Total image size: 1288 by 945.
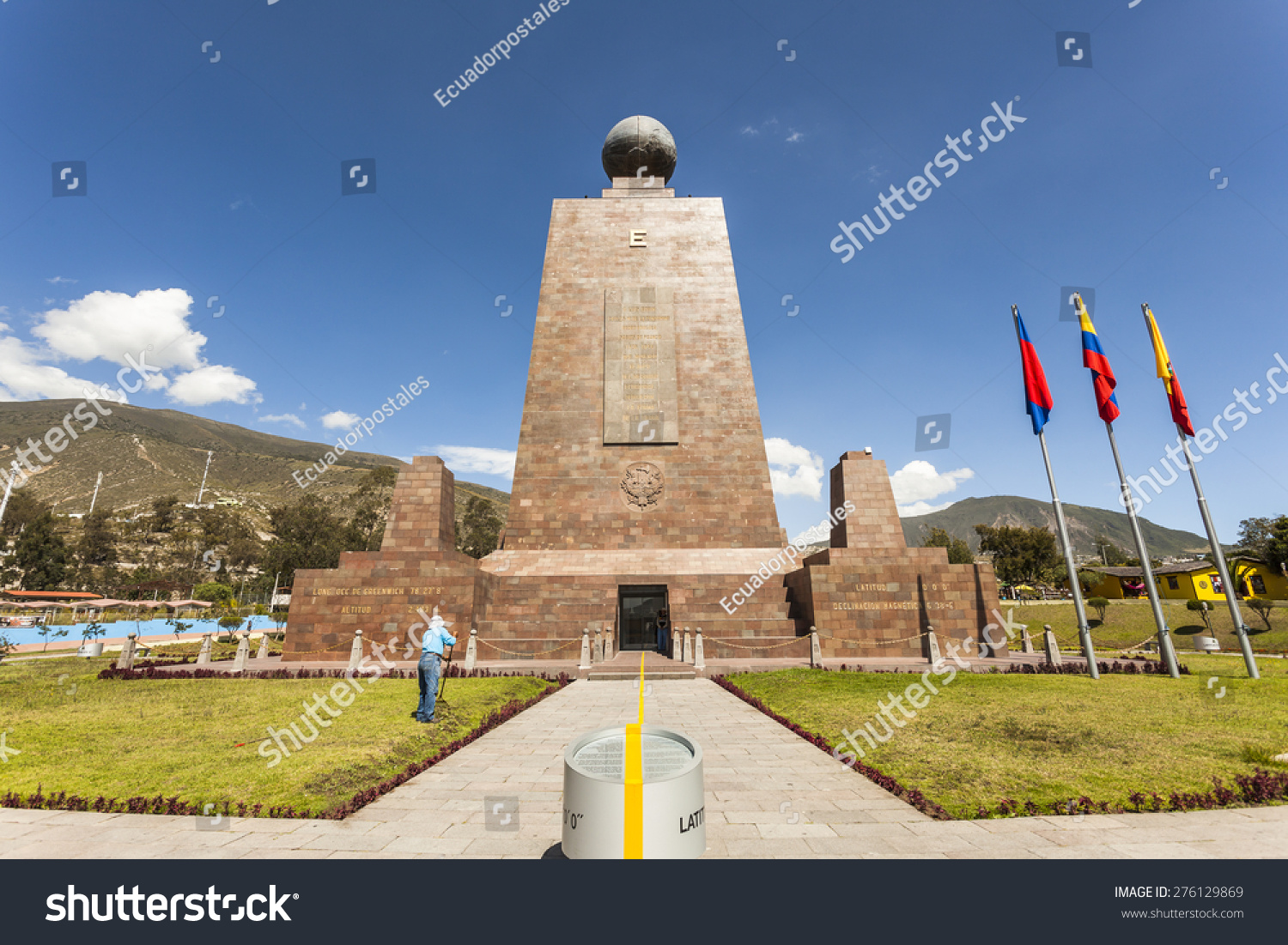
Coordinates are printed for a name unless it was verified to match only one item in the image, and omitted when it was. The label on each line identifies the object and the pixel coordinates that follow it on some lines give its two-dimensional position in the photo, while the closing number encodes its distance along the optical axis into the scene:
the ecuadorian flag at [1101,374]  14.35
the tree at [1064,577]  45.25
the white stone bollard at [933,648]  15.49
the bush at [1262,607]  26.36
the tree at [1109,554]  90.69
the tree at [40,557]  53.75
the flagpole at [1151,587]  13.45
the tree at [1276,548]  33.22
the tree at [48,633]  29.39
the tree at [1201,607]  25.62
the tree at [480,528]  55.38
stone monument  18.11
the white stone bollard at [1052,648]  15.77
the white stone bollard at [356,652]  14.91
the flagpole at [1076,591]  13.34
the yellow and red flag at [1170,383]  14.20
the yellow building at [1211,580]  35.16
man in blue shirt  8.98
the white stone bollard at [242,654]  15.96
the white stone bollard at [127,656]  15.23
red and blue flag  15.02
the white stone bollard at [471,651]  15.68
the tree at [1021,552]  60.91
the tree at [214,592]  47.41
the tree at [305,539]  50.62
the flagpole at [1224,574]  12.86
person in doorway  20.08
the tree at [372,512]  52.09
